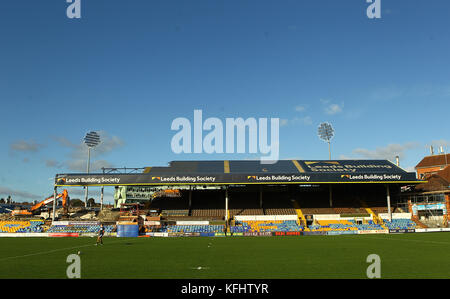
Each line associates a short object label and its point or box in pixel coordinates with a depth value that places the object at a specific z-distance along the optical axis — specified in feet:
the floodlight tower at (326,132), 263.49
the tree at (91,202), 599.53
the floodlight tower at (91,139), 286.07
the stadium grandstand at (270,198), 184.85
